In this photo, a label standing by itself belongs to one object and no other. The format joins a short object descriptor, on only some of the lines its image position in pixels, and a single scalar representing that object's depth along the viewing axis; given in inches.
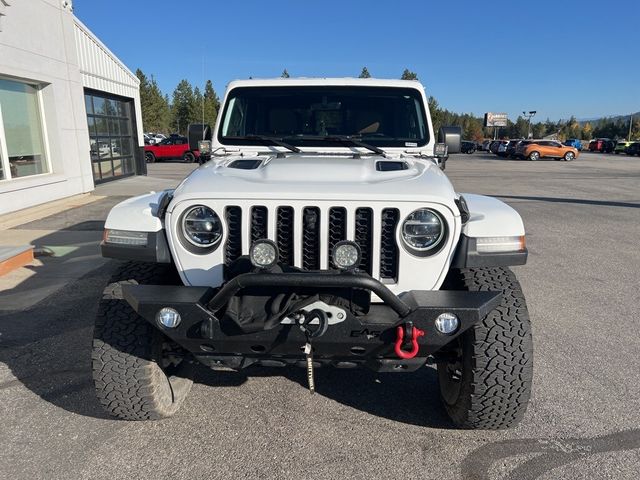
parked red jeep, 1129.4
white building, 391.9
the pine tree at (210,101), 1953.7
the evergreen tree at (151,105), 2123.5
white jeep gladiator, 90.7
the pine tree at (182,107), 2244.3
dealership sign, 2608.3
